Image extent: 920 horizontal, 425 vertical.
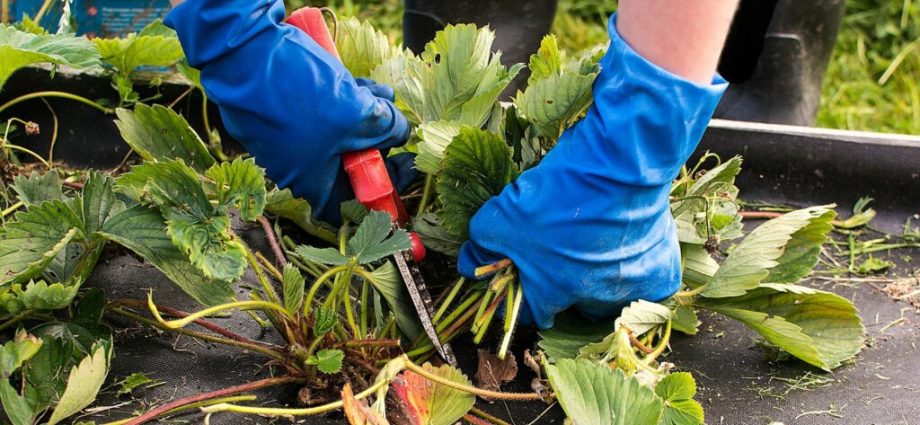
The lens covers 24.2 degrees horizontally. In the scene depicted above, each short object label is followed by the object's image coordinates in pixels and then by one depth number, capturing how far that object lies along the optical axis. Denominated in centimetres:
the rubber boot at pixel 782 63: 190
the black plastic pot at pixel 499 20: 184
